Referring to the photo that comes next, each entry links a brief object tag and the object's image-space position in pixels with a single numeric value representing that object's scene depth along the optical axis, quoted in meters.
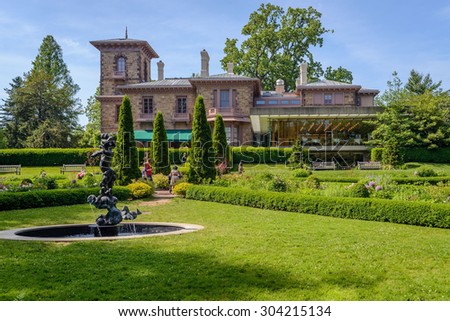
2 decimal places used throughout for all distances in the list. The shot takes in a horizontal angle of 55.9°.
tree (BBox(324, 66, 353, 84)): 54.47
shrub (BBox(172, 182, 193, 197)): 19.47
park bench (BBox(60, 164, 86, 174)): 29.92
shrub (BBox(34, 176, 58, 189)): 18.34
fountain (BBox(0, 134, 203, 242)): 10.23
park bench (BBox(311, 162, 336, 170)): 30.50
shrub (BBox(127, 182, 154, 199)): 18.70
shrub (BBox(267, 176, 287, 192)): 17.39
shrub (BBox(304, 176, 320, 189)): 18.45
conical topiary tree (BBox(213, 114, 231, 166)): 25.39
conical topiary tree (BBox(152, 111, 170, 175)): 25.78
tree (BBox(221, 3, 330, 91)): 50.34
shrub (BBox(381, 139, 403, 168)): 30.12
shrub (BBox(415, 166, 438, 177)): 23.44
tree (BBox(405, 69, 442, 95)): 55.33
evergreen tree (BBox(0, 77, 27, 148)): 49.47
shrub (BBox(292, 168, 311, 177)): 24.42
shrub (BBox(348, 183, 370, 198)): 14.55
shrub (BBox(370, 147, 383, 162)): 32.41
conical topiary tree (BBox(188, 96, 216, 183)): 21.25
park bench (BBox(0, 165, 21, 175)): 29.44
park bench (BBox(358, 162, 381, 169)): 29.55
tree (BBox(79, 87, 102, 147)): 45.81
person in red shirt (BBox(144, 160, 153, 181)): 23.03
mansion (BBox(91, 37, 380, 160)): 36.16
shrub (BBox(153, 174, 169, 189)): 22.42
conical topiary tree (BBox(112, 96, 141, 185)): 21.34
